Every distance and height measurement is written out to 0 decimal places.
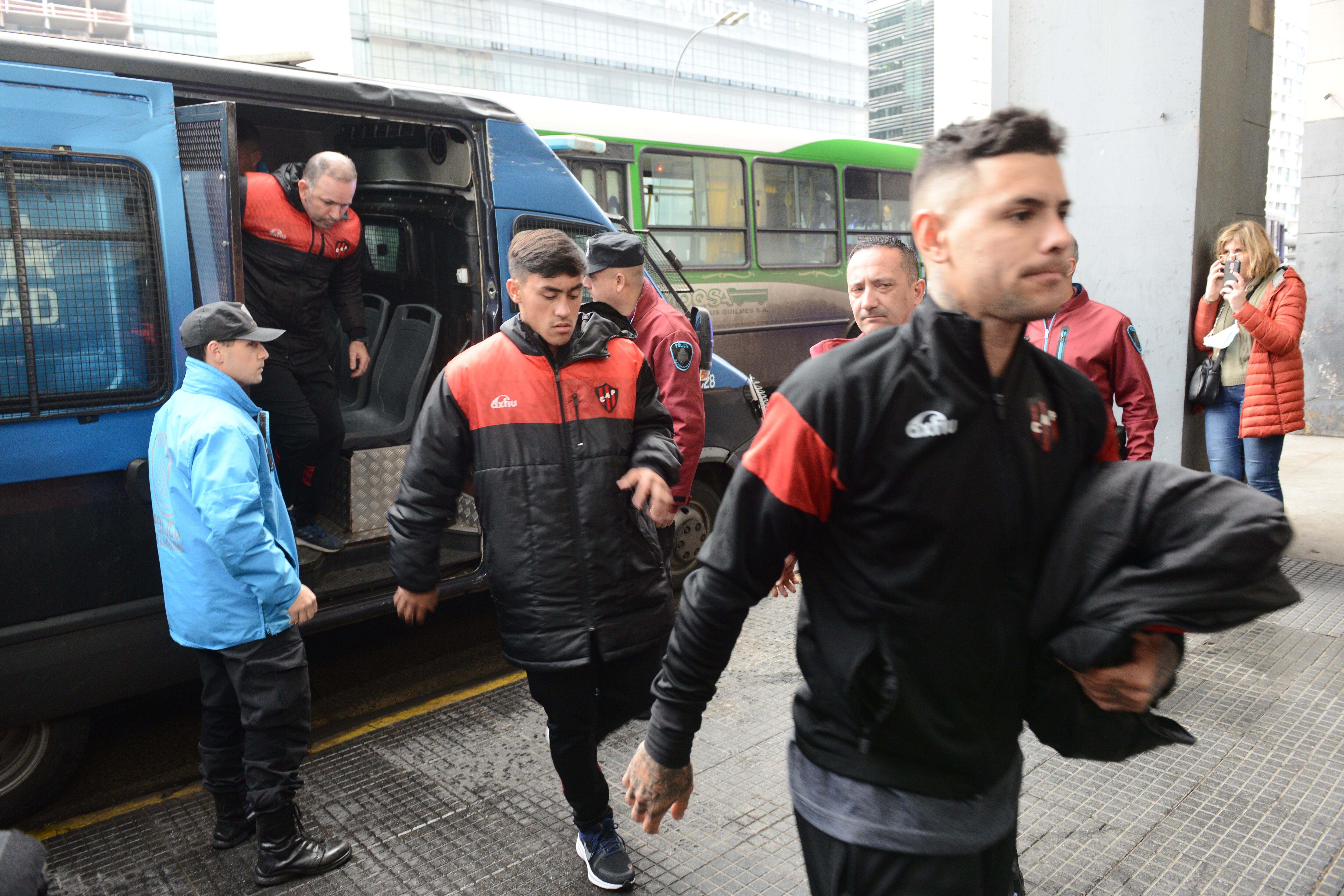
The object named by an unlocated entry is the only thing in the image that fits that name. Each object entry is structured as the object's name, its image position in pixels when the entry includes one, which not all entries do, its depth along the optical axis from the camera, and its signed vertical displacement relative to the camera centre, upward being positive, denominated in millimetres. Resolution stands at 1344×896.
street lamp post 23906 +7371
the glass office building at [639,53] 51375 +16632
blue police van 3293 +21
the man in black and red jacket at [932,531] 1471 -361
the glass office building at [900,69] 80625 +20279
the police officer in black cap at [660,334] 3986 -105
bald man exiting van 4711 +127
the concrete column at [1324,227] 10867 +691
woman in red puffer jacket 5297 -360
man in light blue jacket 2936 -775
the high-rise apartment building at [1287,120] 84312 +16018
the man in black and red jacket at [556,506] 2838 -575
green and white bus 9352 +1106
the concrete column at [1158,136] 6109 +1028
